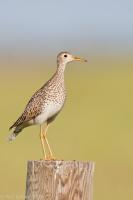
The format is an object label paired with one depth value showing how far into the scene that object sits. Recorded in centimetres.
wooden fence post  1494
